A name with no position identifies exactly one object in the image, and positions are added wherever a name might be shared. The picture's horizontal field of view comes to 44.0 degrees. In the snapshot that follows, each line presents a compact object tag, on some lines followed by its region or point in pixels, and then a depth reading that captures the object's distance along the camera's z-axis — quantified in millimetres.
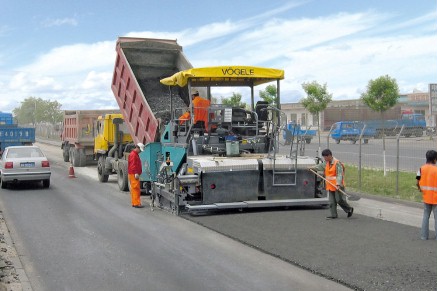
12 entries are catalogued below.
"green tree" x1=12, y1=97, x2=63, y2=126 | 95938
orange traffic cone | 19998
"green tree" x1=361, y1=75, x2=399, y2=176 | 36625
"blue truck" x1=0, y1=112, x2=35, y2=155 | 28547
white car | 15930
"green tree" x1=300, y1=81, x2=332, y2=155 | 34094
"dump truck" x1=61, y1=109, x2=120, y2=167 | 24984
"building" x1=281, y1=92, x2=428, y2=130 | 56938
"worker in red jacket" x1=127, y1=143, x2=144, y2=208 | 12508
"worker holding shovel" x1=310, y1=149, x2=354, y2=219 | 9945
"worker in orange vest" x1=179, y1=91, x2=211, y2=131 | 11930
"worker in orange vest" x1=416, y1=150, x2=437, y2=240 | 8164
